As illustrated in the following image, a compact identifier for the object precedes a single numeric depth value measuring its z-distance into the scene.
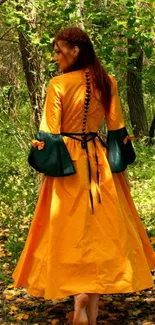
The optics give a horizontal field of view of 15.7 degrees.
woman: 3.26
